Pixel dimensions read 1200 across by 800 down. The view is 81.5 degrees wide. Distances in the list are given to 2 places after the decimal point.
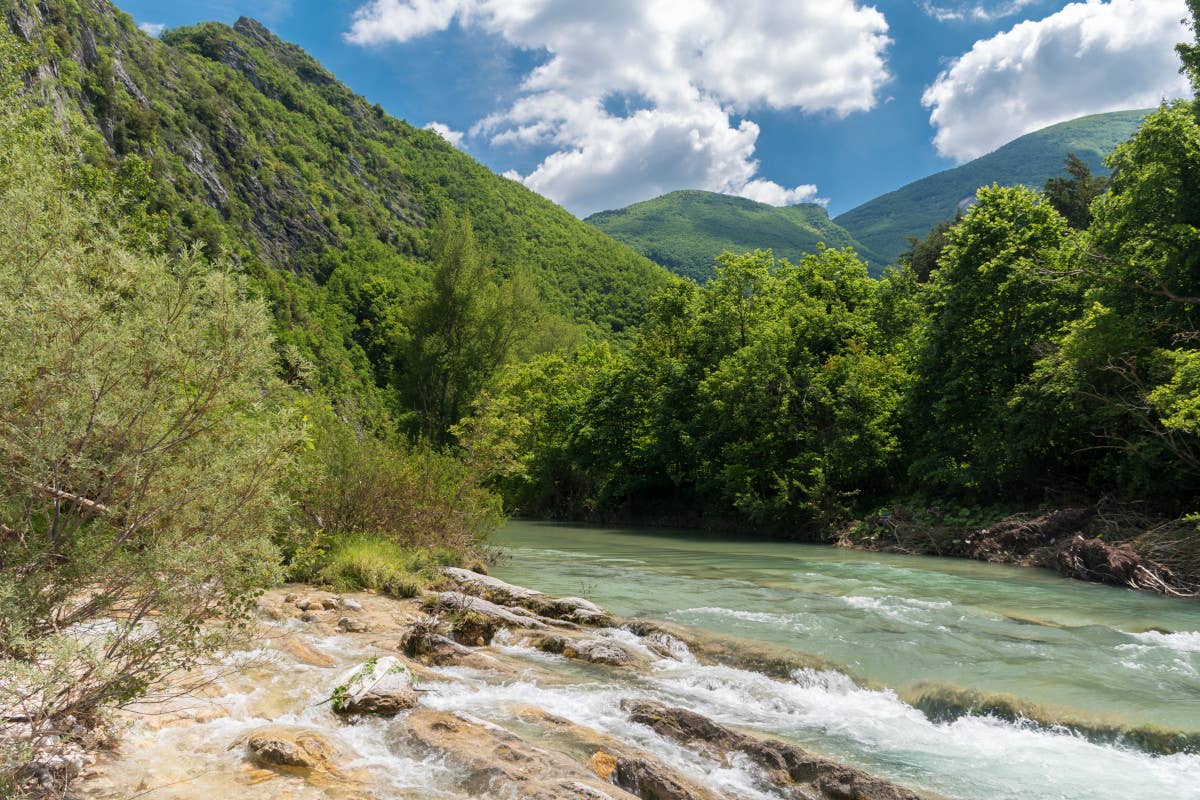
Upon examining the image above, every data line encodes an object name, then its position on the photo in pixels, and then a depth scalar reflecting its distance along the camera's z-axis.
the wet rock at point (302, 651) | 7.52
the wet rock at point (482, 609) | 10.41
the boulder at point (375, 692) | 6.22
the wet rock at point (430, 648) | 8.35
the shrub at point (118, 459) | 3.73
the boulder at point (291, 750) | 5.01
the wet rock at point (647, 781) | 5.21
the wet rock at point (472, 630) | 9.54
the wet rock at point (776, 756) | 5.42
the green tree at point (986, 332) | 22.50
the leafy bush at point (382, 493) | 13.31
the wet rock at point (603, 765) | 5.43
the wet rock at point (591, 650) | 9.01
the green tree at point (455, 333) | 44.69
